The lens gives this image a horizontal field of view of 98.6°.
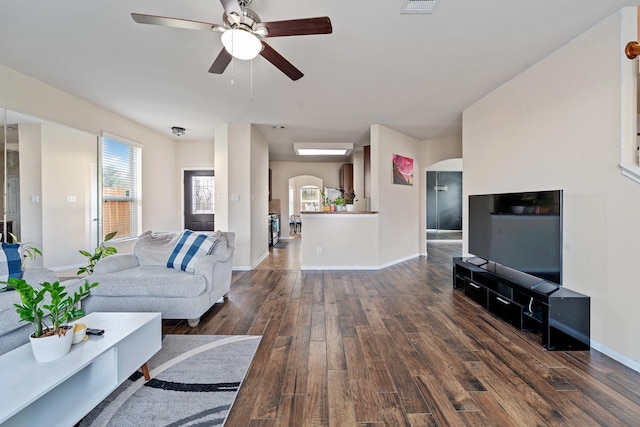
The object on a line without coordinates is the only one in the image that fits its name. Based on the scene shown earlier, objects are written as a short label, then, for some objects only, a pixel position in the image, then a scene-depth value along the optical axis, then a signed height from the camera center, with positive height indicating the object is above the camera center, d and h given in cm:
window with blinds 444 +42
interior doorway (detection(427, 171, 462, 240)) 835 +14
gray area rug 149 -112
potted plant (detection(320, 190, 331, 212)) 536 +10
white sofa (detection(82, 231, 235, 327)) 259 -76
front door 636 +26
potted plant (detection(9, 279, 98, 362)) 133 -57
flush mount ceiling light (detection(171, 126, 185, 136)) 513 +151
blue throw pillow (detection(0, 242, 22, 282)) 204 -39
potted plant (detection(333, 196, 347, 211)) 531 +13
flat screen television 232 -22
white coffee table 115 -77
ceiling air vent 195 +147
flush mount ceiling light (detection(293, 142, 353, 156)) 634 +147
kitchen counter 500 -57
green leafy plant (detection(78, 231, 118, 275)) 292 -49
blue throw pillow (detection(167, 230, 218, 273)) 290 -43
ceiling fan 172 +121
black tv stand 221 -86
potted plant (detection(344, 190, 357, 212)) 530 +13
